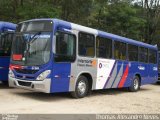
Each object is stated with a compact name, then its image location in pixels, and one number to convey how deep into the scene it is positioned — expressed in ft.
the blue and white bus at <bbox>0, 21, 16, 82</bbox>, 50.72
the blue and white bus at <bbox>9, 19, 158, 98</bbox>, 41.47
